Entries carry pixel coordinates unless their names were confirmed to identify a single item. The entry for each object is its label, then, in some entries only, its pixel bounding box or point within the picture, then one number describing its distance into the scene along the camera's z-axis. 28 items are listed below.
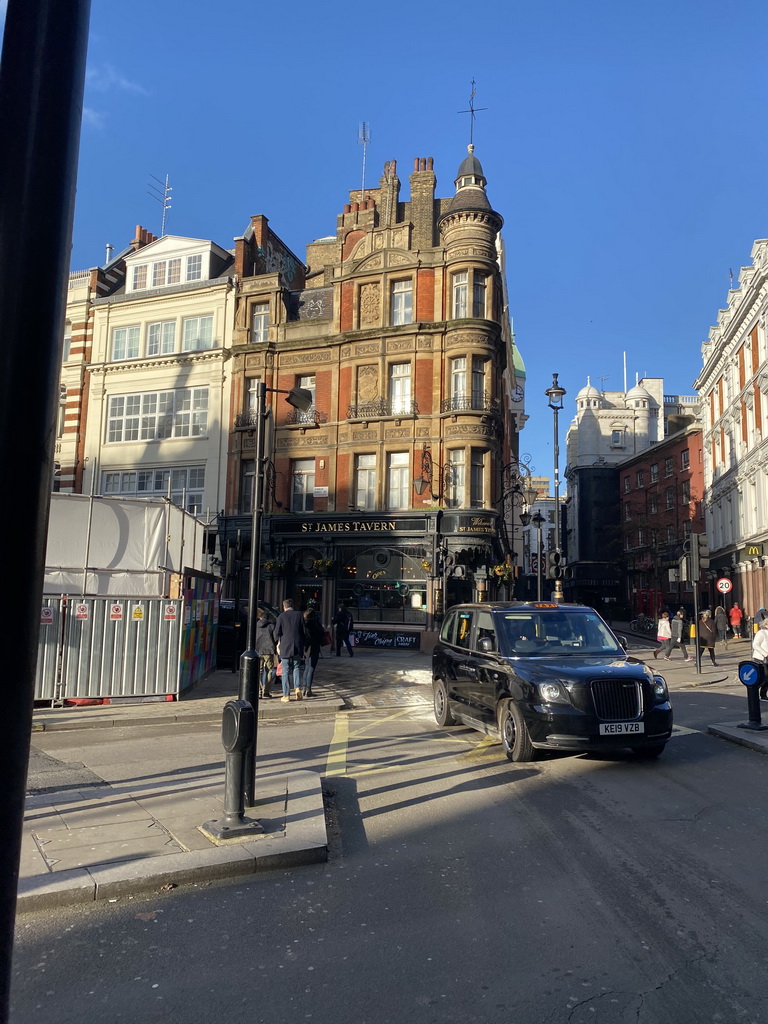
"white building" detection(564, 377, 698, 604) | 69.12
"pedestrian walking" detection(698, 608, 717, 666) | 23.58
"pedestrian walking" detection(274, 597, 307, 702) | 13.86
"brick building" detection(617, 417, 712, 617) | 53.22
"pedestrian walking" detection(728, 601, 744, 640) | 35.06
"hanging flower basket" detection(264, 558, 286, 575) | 31.58
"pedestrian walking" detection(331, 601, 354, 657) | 25.92
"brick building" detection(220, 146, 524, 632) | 30.44
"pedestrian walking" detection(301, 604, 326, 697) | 15.02
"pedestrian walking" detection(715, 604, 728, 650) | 32.85
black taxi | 8.22
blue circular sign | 10.66
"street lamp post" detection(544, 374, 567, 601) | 23.97
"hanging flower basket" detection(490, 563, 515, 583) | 30.41
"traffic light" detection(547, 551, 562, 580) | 21.08
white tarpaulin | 14.34
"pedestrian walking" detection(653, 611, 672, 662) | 25.09
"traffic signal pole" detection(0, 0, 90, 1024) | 1.87
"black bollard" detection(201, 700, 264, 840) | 5.97
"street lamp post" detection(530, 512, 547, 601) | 25.33
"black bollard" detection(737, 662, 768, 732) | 10.66
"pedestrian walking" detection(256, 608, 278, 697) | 14.94
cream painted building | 35.00
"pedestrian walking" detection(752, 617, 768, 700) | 13.05
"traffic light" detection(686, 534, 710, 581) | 20.34
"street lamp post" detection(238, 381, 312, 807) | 6.62
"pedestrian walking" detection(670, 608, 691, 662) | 25.39
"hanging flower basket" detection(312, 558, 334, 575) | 31.30
